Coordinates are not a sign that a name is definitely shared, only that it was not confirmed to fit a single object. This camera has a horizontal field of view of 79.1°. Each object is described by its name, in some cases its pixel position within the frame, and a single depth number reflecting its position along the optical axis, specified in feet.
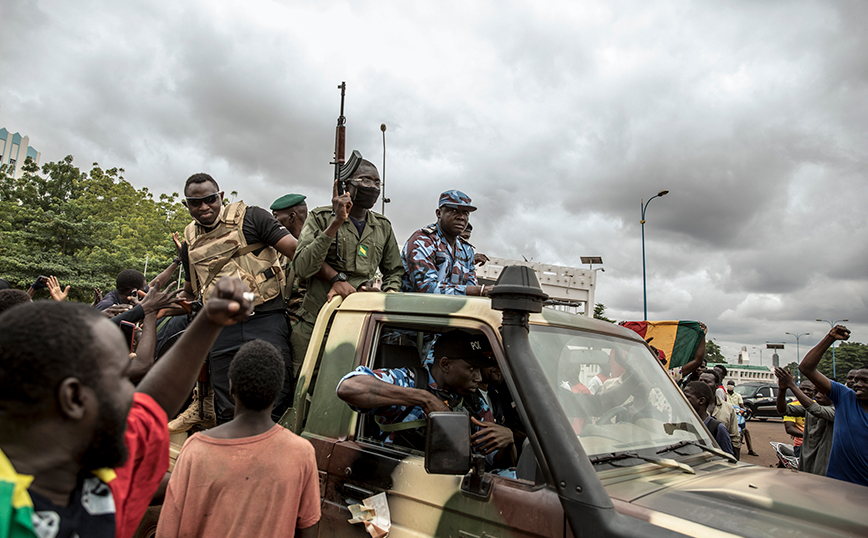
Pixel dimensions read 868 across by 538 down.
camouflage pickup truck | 5.54
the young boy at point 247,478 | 6.05
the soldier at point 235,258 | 10.49
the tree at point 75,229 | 74.90
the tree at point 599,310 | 138.68
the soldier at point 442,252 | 13.38
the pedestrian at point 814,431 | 16.31
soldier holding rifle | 10.91
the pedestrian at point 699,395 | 18.71
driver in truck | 7.39
